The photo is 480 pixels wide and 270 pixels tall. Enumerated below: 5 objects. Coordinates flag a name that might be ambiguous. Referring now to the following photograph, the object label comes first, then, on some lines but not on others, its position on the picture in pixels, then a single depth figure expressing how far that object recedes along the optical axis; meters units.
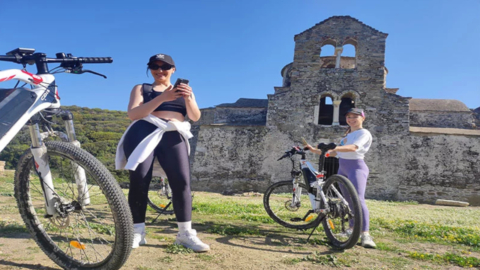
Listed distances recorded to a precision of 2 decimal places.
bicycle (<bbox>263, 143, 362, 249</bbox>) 2.92
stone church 12.41
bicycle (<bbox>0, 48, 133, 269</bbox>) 1.83
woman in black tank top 2.56
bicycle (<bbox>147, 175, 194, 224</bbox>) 4.65
